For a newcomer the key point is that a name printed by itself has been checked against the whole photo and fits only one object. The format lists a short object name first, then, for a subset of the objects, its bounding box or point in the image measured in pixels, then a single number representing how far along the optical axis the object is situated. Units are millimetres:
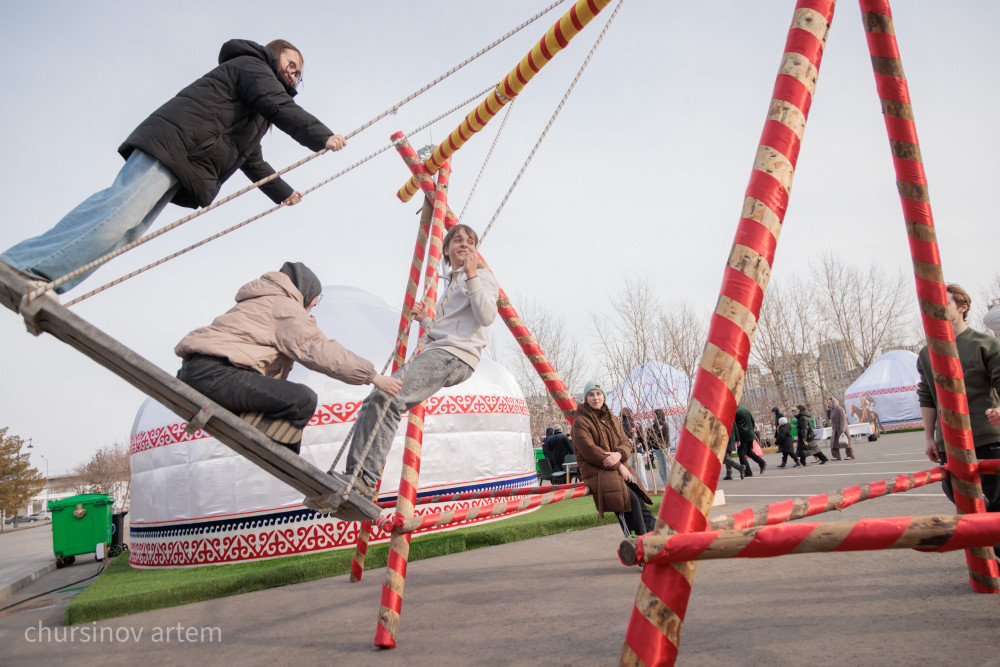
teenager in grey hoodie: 3576
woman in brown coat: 5285
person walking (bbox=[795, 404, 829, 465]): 14539
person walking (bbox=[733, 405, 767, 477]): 12961
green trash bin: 10727
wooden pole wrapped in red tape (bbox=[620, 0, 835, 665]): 1482
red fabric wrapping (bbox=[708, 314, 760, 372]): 1639
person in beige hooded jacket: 2822
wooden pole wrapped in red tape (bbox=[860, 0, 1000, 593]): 2904
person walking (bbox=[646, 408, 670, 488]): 11891
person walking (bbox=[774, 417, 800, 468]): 15070
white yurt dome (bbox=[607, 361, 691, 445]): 13484
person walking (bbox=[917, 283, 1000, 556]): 3377
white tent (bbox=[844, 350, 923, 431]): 28078
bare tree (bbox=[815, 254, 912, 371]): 32625
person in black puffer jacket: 2480
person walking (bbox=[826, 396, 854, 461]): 14547
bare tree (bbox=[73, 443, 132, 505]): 55844
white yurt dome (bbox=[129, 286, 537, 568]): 8586
